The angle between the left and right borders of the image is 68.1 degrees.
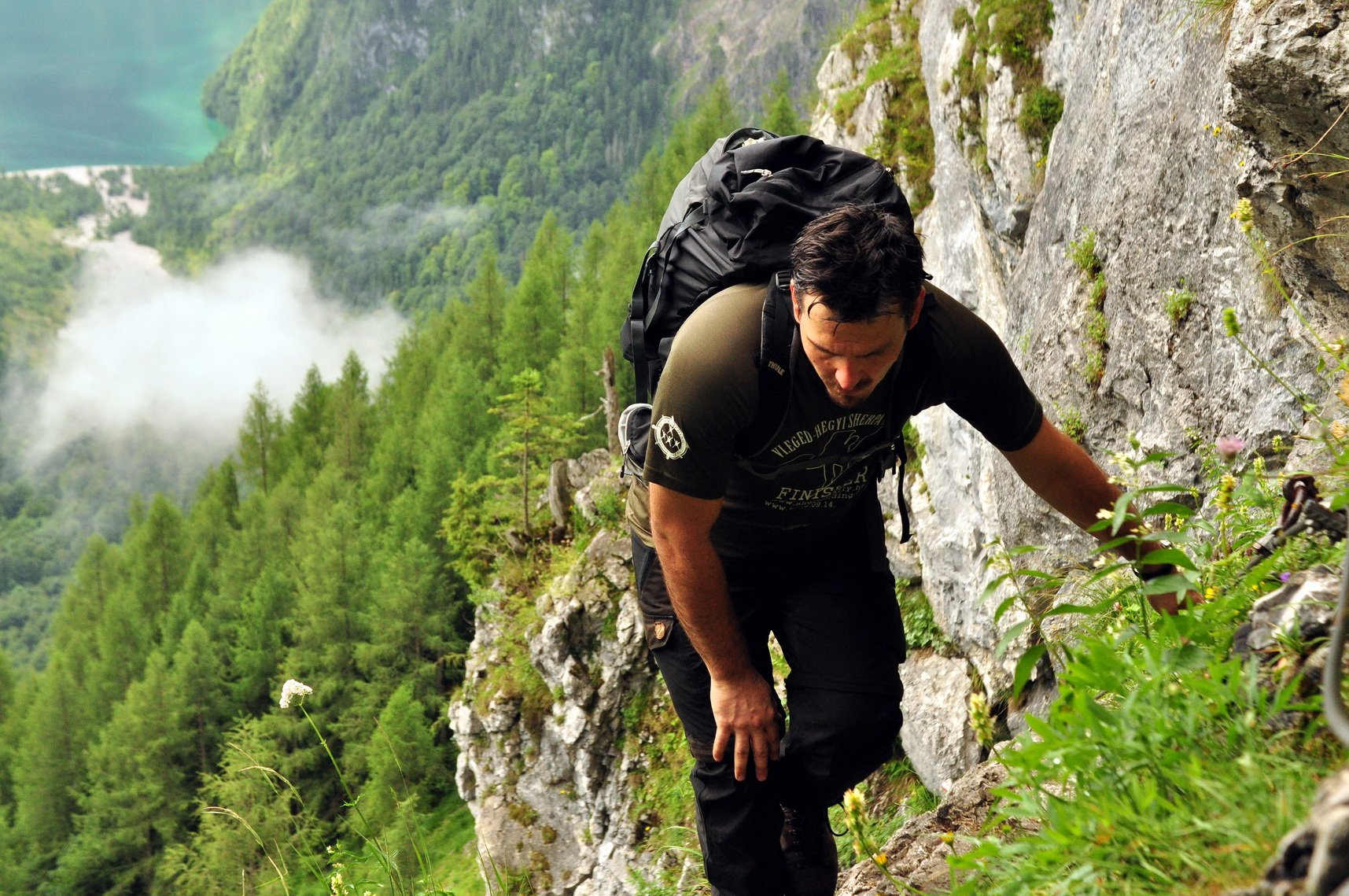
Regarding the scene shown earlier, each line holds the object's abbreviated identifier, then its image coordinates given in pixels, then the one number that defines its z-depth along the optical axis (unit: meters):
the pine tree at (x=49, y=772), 44.50
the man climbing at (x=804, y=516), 2.80
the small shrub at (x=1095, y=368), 5.20
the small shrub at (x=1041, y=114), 7.18
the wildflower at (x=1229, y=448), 2.38
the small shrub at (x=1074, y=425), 5.38
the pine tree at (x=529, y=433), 25.67
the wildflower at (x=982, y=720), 2.39
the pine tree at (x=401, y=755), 29.98
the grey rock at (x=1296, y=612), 2.01
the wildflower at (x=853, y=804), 2.31
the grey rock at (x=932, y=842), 3.35
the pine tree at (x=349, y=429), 55.75
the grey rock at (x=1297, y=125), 3.40
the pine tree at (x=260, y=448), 61.97
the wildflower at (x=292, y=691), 3.08
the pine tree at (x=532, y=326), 46.66
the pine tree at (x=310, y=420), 61.75
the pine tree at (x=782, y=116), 38.25
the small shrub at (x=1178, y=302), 4.39
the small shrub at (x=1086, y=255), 5.30
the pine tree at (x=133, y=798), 41.09
